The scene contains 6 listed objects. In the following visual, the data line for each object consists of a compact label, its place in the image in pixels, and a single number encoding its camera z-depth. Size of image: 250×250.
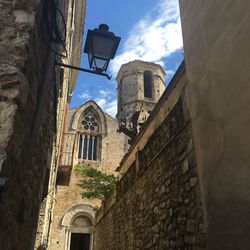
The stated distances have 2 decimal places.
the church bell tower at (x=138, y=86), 31.73
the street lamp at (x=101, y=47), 3.69
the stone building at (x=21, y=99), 1.92
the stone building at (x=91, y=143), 19.34
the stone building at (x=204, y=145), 2.55
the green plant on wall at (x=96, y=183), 16.23
